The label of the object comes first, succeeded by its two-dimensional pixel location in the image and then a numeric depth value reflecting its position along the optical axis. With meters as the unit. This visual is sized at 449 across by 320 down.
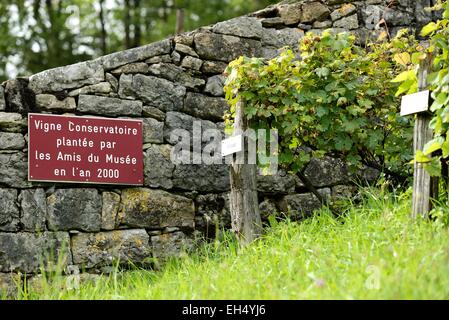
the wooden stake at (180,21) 10.02
